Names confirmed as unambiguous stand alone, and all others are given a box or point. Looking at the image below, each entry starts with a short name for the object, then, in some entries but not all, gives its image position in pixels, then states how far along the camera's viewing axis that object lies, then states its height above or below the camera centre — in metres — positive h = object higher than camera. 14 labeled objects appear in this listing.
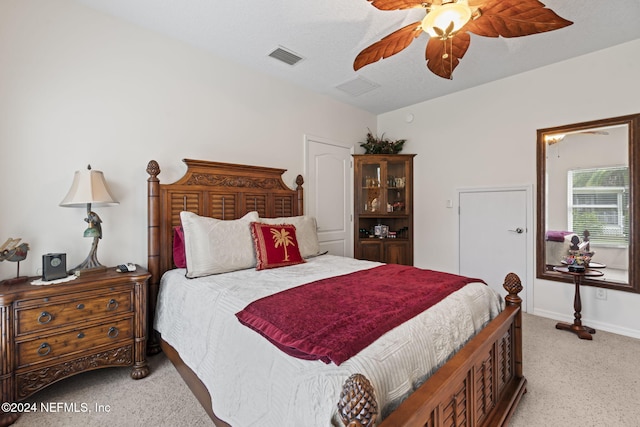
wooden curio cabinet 4.44 +0.12
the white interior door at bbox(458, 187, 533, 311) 3.52 -0.32
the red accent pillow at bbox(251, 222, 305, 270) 2.53 -0.31
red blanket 1.16 -0.50
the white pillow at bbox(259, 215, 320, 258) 3.01 -0.22
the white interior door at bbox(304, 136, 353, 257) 4.00 +0.29
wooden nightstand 1.70 -0.77
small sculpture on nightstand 1.86 -0.25
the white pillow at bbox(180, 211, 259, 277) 2.29 -0.28
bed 1.00 -0.66
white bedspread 1.03 -0.63
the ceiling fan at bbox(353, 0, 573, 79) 1.48 +1.07
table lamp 2.09 +0.10
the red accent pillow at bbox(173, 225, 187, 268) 2.50 -0.32
